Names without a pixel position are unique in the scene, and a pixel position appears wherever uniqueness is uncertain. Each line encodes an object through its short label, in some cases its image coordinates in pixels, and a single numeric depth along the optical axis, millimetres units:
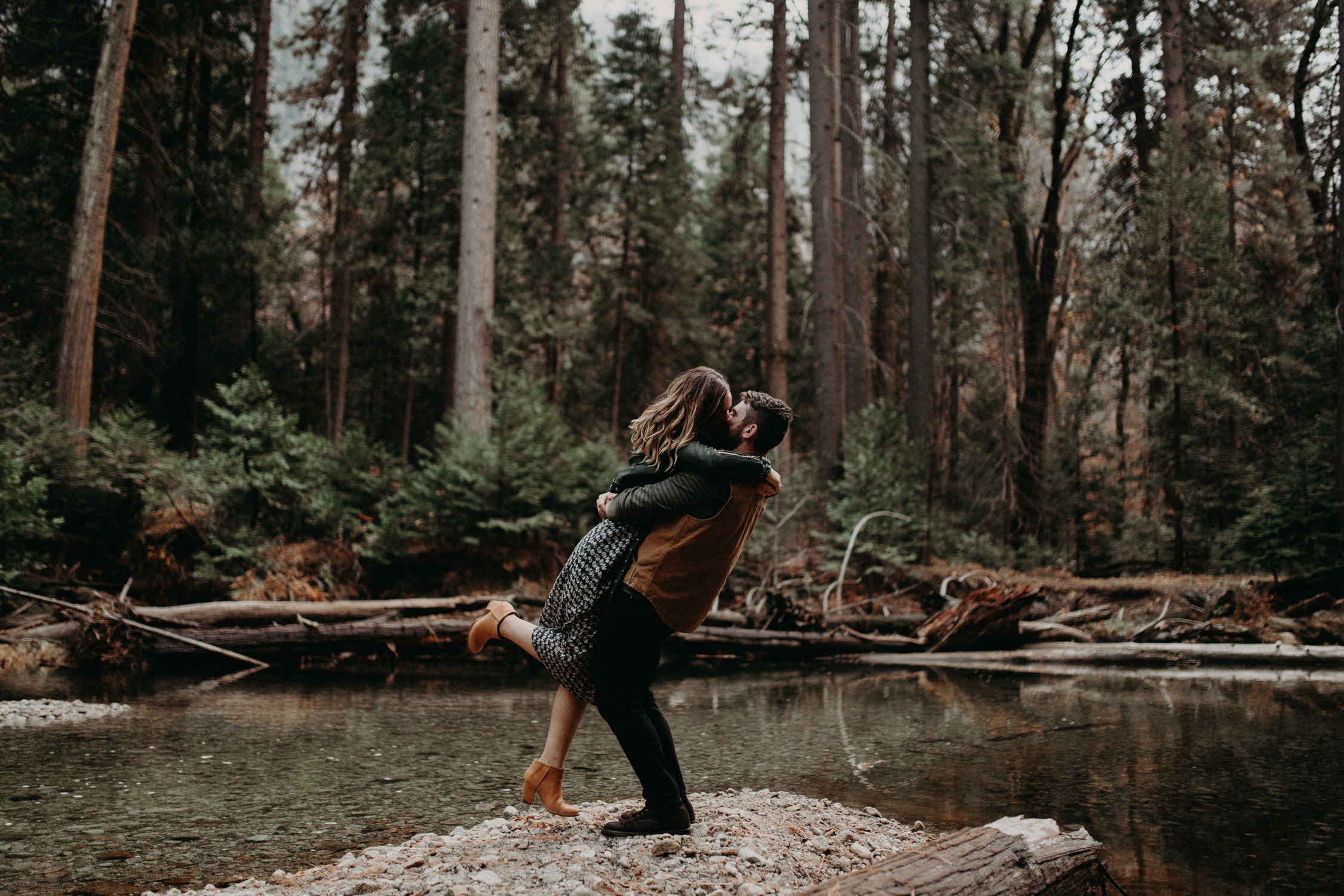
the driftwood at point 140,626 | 8825
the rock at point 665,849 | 3070
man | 3217
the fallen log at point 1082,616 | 10781
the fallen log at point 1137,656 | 8625
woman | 3361
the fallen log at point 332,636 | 9211
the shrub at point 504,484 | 12234
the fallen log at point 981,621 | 9508
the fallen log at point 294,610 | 9242
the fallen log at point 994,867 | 2463
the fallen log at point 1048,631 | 10195
